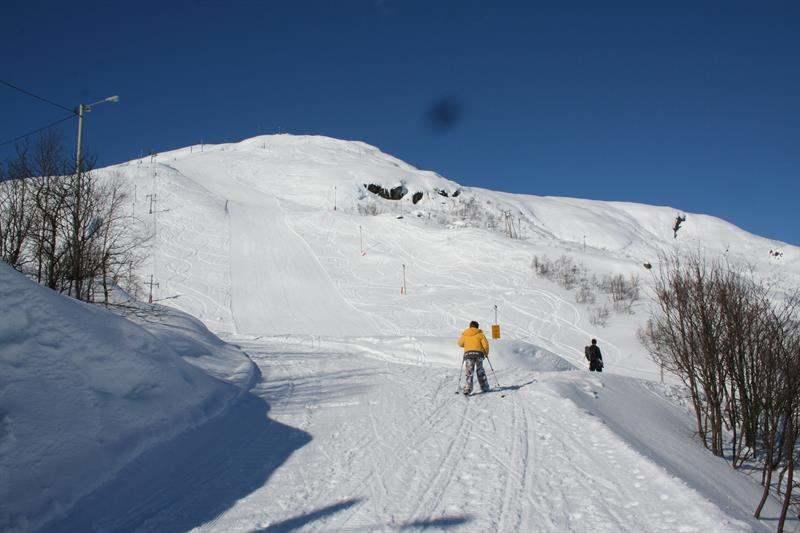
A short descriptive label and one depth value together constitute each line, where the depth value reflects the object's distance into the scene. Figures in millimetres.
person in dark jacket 17875
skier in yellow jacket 11461
